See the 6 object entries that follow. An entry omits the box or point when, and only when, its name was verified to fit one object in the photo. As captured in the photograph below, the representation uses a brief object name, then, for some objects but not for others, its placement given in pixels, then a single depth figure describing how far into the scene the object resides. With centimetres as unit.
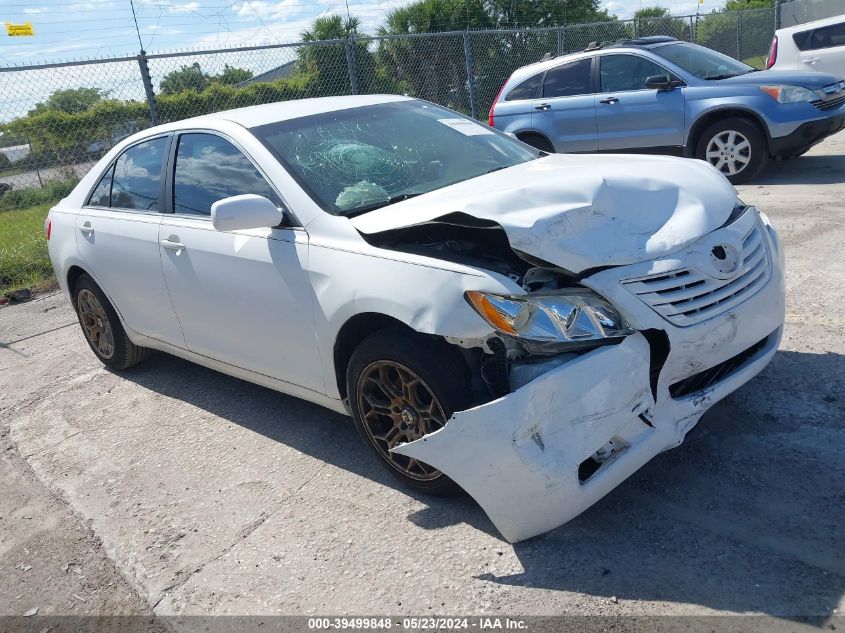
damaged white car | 288
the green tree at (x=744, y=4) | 3528
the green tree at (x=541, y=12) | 2552
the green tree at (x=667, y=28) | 1909
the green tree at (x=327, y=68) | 1215
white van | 1295
